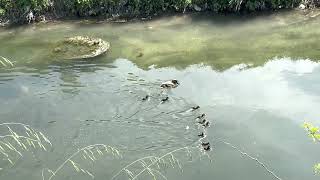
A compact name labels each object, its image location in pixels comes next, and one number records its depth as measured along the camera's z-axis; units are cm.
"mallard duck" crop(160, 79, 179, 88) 1721
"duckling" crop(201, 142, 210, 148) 1328
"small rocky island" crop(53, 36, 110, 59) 2058
